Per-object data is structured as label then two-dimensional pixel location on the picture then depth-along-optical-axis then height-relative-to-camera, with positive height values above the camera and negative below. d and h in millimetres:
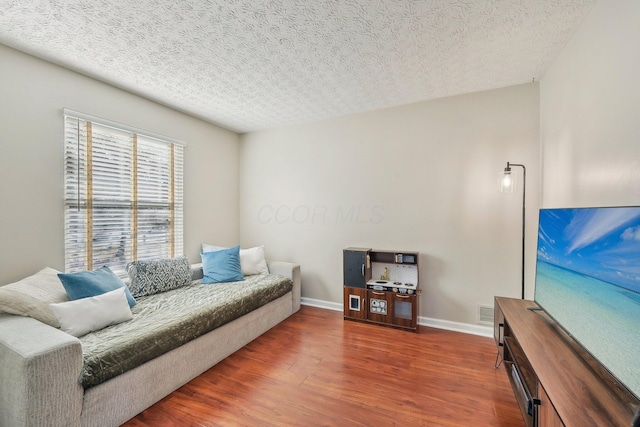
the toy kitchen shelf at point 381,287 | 3069 -923
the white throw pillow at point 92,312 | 1827 -780
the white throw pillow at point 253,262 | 3549 -725
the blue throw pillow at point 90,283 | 2053 -628
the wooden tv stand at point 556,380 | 1008 -766
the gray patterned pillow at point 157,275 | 2682 -727
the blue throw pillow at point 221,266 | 3242 -731
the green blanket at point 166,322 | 1650 -910
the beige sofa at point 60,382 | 1356 -1052
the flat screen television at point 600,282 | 1024 -336
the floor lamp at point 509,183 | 2531 +291
